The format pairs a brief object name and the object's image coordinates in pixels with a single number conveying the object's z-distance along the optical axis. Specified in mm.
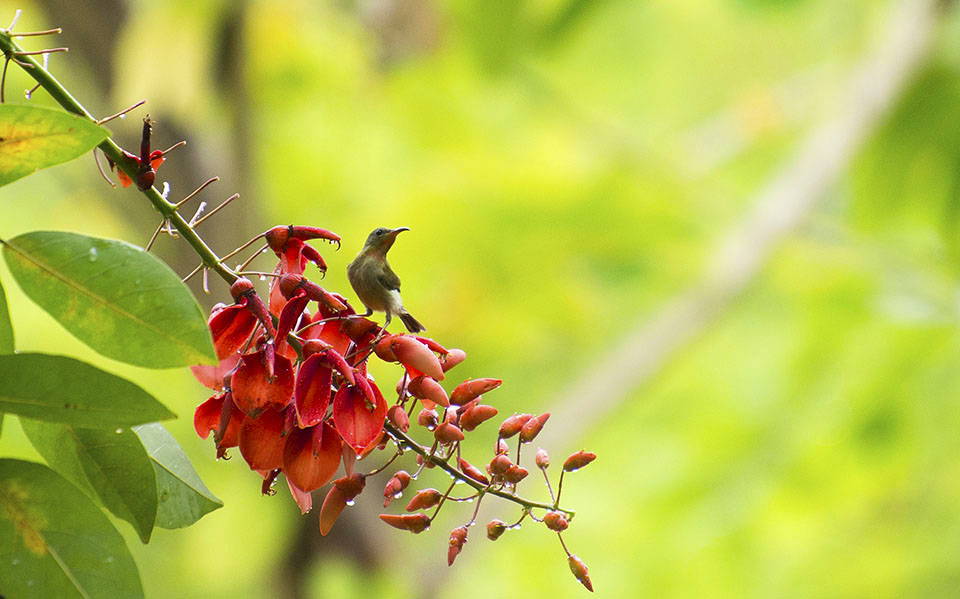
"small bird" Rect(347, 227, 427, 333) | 6465
